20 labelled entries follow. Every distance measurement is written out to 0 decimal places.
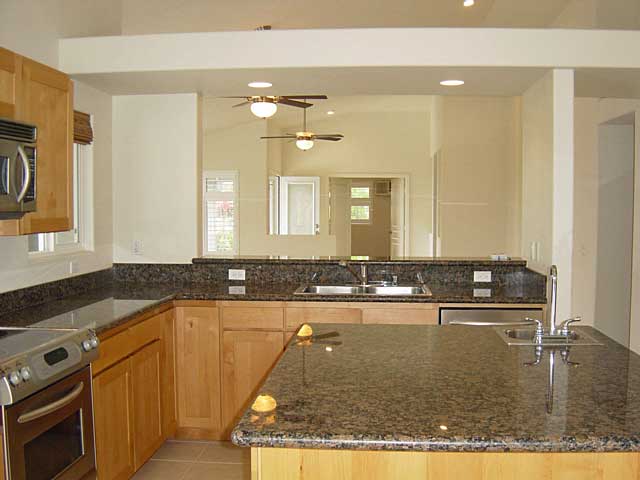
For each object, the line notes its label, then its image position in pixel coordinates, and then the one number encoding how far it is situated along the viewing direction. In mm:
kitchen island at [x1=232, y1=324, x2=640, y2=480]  1347
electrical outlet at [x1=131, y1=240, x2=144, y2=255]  4195
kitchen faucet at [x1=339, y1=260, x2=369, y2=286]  4086
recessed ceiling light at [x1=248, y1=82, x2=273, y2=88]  3828
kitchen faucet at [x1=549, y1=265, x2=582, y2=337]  2188
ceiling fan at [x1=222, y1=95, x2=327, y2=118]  5352
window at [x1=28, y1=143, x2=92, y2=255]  3761
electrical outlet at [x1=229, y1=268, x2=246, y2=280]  4176
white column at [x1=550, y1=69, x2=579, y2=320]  3498
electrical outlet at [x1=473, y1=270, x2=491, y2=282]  4082
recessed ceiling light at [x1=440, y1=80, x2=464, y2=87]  3729
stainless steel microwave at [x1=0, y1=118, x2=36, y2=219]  2365
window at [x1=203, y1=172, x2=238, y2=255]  9367
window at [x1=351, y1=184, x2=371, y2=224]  11672
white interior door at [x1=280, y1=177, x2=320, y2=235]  10414
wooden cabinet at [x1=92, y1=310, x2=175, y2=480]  2680
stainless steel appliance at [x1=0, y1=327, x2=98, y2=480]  1910
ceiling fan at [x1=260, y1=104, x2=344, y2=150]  8023
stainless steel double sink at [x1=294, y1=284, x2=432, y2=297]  4016
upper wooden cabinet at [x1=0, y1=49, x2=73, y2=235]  2520
